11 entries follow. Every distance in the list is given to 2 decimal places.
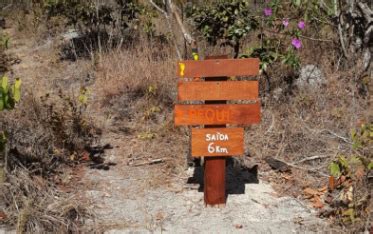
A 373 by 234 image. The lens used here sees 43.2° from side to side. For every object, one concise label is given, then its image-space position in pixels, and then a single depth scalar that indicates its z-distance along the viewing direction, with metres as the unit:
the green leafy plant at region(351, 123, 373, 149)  3.09
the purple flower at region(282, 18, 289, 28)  5.20
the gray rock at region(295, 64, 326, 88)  5.19
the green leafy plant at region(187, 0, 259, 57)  4.50
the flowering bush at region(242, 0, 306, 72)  4.76
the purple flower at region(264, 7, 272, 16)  5.16
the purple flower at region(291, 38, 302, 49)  5.14
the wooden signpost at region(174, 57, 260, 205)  3.13
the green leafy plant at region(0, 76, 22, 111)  2.88
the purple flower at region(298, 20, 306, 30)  5.21
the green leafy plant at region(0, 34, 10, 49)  7.16
